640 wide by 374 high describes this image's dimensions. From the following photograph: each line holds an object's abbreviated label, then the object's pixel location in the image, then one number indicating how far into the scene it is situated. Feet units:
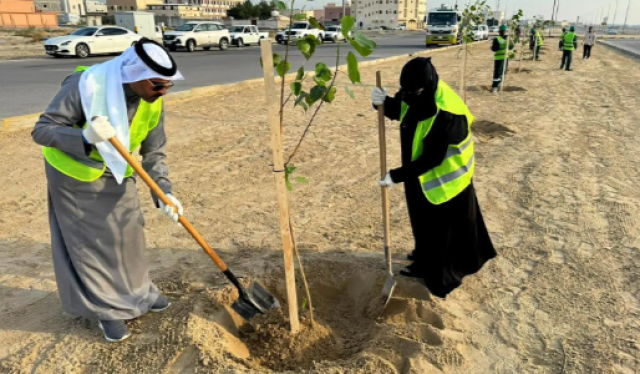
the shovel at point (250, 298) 8.66
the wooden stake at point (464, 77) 25.66
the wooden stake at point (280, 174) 6.78
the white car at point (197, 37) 67.31
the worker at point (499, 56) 34.04
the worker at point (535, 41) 58.25
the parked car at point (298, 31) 75.10
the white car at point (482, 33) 113.33
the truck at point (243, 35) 79.97
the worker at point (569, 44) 47.55
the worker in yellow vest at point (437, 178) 8.62
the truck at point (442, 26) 84.53
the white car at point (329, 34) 102.19
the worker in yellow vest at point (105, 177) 7.11
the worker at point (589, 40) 59.51
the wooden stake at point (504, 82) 36.27
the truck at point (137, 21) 82.89
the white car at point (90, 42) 53.11
